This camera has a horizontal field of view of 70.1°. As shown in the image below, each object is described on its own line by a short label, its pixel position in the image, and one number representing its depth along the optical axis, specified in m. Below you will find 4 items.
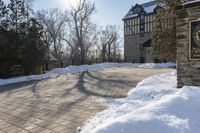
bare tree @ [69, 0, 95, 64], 18.34
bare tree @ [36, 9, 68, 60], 23.11
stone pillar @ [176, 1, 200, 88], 3.73
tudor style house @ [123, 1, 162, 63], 21.13
